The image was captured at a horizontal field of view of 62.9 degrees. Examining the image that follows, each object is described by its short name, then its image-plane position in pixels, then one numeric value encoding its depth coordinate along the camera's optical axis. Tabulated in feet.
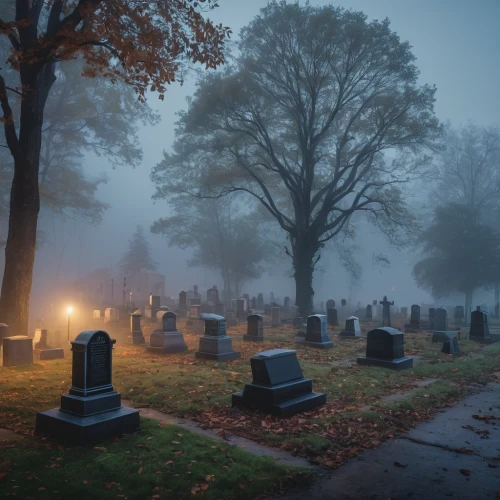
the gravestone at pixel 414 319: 72.23
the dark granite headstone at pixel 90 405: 18.42
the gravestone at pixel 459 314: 92.17
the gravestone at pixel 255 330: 53.72
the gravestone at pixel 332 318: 75.82
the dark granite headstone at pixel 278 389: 23.24
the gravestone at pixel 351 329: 60.08
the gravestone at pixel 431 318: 72.38
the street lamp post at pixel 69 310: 46.77
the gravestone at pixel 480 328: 57.92
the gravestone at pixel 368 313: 94.34
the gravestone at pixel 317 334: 50.14
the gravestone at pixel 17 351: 35.73
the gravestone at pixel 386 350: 37.09
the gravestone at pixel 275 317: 76.88
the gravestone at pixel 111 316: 68.53
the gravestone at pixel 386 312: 68.85
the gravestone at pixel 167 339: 45.06
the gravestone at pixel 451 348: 45.21
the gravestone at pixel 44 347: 41.04
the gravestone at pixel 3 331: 38.73
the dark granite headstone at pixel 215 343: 41.09
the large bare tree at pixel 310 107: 67.92
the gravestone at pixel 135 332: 52.29
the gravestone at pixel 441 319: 65.16
